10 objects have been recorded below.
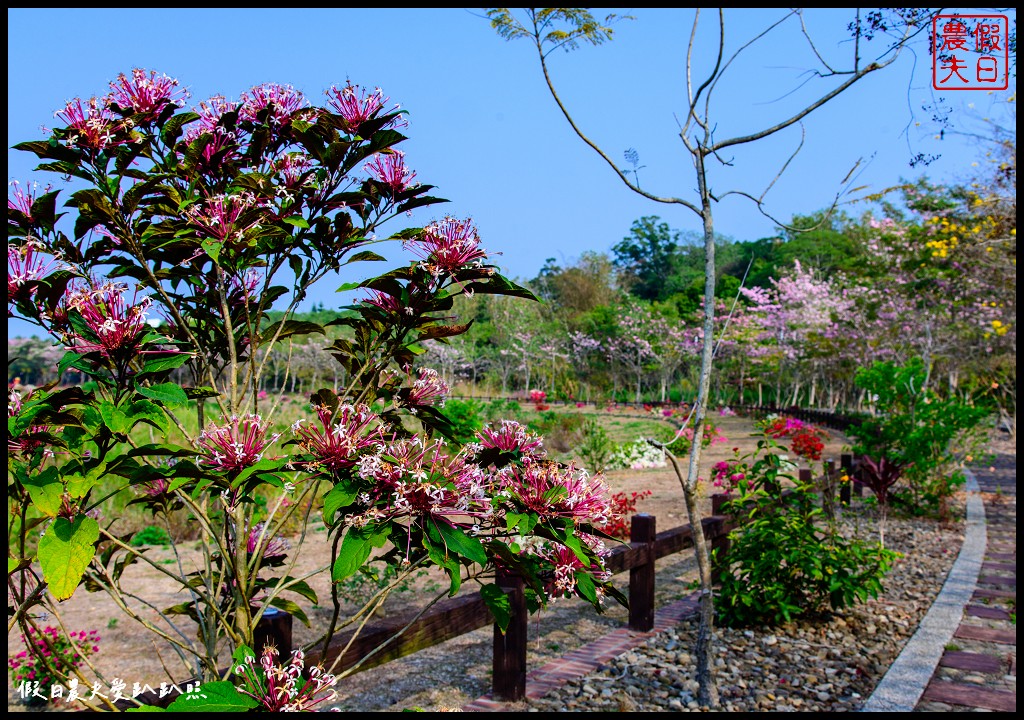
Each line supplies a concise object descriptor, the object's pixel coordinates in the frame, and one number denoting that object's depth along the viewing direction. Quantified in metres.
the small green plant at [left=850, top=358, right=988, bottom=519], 7.80
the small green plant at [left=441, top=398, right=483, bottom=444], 8.85
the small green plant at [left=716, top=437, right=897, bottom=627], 4.13
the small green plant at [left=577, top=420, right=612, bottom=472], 10.48
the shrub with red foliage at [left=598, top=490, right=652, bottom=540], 6.27
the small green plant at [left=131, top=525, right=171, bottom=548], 6.88
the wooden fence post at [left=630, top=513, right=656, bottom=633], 4.23
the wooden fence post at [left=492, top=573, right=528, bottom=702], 3.23
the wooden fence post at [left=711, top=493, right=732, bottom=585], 4.64
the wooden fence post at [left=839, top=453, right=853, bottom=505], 8.41
